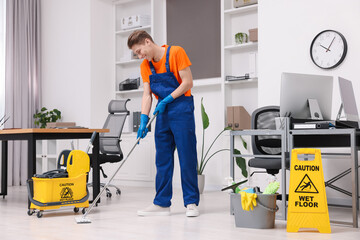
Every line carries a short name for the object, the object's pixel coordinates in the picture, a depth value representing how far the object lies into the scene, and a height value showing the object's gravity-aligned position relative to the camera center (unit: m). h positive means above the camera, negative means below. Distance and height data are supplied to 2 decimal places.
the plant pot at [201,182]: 5.69 -0.61
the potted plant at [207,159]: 5.41 -0.35
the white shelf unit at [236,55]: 5.86 +0.83
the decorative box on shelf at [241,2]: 5.71 +1.39
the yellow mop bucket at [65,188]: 3.77 -0.45
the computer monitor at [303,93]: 3.41 +0.23
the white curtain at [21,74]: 6.94 +0.76
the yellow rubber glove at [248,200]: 3.14 -0.45
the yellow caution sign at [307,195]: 3.05 -0.41
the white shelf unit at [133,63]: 6.62 +0.88
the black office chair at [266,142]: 3.91 -0.12
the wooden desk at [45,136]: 3.97 -0.07
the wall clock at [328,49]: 4.44 +0.68
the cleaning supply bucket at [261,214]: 3.17 -0.54
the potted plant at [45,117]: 6.84 +0.15
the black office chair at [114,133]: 5.34 -0.06
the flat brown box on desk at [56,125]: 4.95 +0.03
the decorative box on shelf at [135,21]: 6.76 +1.41
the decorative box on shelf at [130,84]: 6.79 +0.58
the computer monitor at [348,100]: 3.33 +0.18
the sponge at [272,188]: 3.21 -0.38
